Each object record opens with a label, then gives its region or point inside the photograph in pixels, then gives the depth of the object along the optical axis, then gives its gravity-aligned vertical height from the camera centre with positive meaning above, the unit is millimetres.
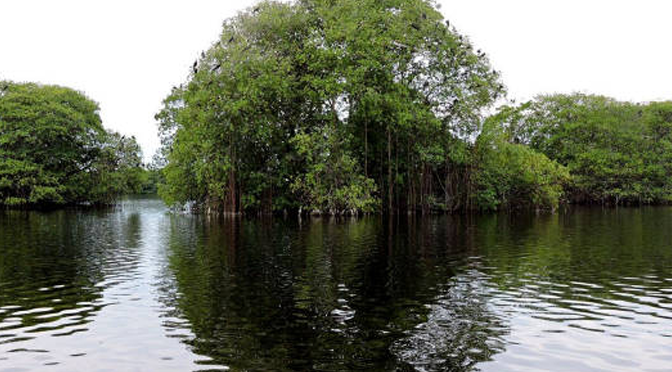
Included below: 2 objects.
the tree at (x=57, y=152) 69625 +7266
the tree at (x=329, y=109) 50750 +9365
